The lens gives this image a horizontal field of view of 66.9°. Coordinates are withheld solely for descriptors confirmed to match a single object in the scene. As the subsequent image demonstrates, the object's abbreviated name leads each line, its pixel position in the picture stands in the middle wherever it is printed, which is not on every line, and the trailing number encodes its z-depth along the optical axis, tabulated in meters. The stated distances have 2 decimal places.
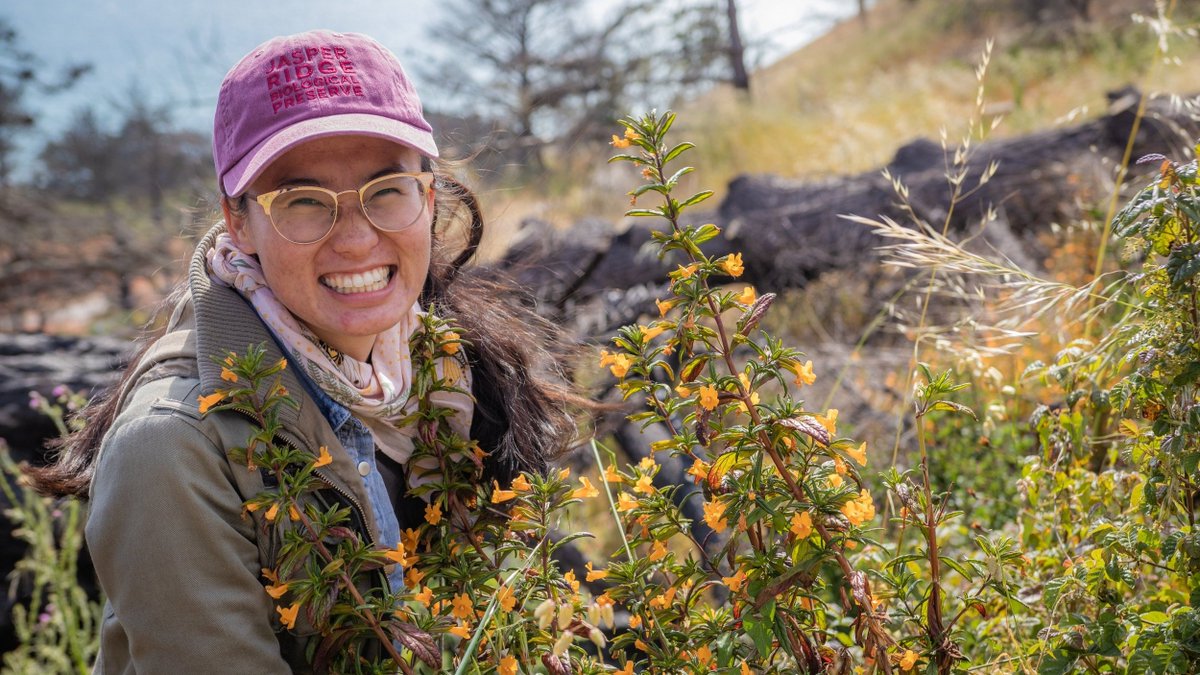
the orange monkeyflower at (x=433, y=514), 1.72
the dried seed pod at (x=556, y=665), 1.31
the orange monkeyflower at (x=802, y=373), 1.32
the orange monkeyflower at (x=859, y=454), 1.31
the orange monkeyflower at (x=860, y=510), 1.26
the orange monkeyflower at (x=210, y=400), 1.38
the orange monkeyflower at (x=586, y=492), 1.53
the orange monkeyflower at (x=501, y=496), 1.50
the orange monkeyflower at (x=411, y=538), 1.75
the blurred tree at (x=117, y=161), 15.54
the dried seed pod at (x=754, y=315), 1.36
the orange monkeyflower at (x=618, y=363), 1.42
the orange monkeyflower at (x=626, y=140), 1.37
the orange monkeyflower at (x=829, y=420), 1.35
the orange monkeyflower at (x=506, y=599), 1.27
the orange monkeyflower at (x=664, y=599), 1.42
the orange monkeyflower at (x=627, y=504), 1.46
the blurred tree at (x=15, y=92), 12.20
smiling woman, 1.42
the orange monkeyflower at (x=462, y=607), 1.48
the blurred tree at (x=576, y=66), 13.11
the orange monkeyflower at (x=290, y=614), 1.36
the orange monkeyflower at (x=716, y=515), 1.28
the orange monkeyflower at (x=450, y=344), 1.88
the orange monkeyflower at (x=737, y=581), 1.34
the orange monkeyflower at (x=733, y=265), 1.35
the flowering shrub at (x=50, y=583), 2.67
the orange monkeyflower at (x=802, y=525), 1.23
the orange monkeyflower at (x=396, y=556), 1.40
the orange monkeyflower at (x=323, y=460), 1.42
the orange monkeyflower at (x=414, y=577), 1.64
